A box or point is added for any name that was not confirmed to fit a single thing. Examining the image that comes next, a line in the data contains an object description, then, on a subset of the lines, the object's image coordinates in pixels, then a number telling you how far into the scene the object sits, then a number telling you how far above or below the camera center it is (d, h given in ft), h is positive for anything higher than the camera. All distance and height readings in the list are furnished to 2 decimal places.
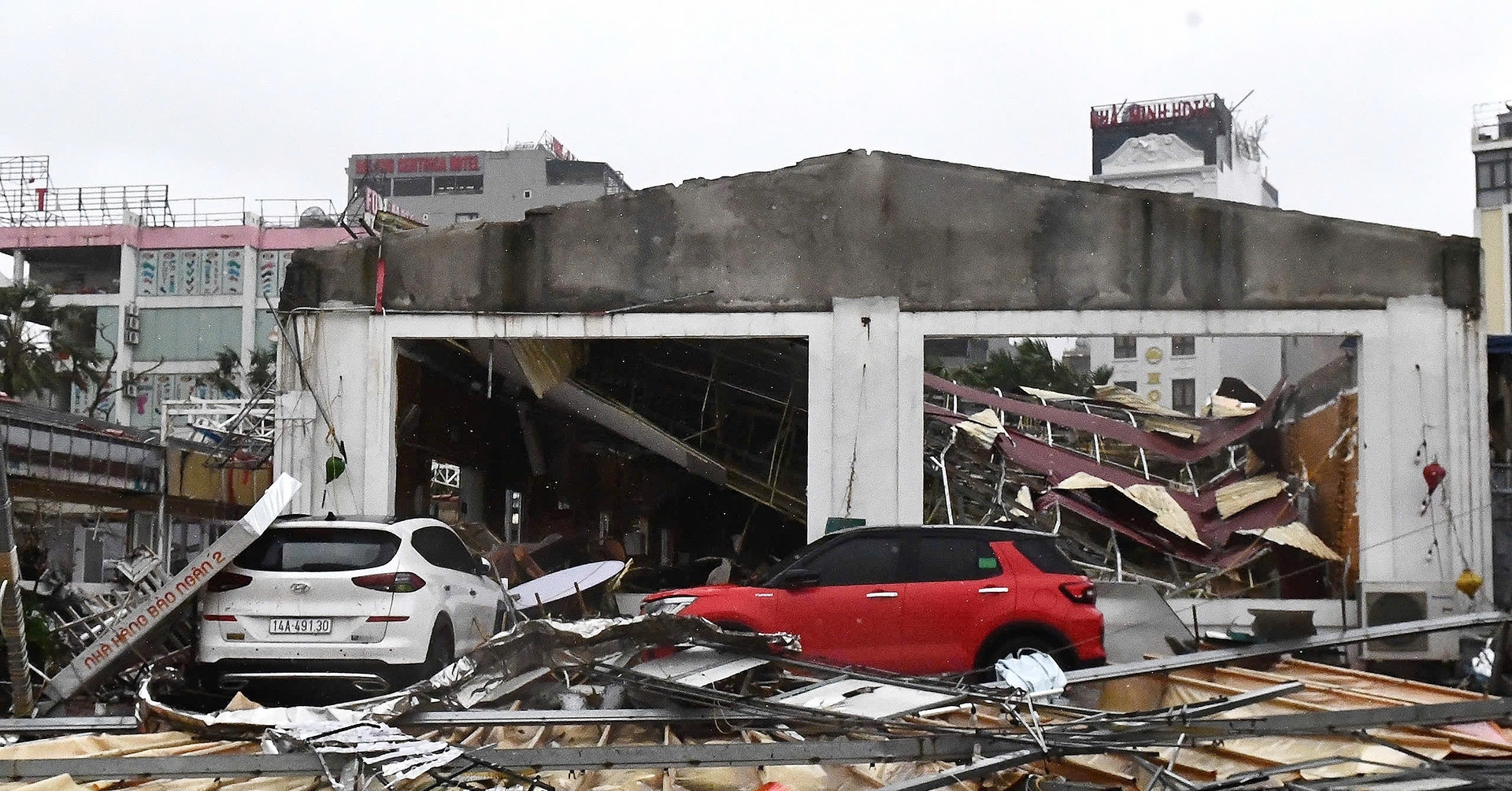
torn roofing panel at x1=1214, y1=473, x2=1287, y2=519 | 63.21 -2.11
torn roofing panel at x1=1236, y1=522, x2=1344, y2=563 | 57.26 -3.66
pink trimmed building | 195.62 +21.51
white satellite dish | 50.47 -4.71
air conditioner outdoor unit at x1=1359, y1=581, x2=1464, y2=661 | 53.11 -5.64
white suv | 38.22 -4.22
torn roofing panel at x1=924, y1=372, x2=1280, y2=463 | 73.87 +0.81
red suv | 39.14 -4.17
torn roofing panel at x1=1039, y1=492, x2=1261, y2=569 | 60.49 -4.09
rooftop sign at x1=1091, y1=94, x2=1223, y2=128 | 240.32 +54.33
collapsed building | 54.54 +5.40
